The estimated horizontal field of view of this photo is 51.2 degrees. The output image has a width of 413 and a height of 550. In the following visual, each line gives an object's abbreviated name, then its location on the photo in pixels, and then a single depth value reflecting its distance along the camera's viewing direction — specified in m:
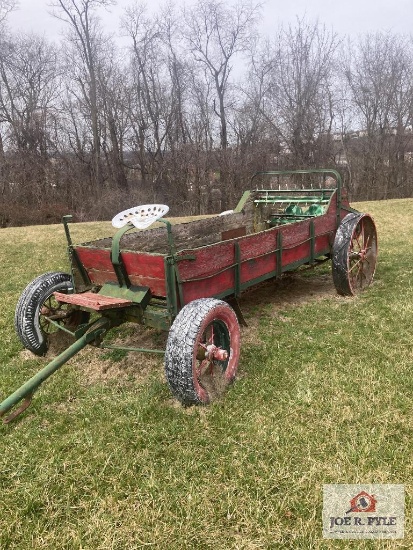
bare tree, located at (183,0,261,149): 24.36
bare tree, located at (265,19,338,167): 24.45
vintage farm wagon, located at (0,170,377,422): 3.24
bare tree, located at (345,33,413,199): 23.92
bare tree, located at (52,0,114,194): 22.00
